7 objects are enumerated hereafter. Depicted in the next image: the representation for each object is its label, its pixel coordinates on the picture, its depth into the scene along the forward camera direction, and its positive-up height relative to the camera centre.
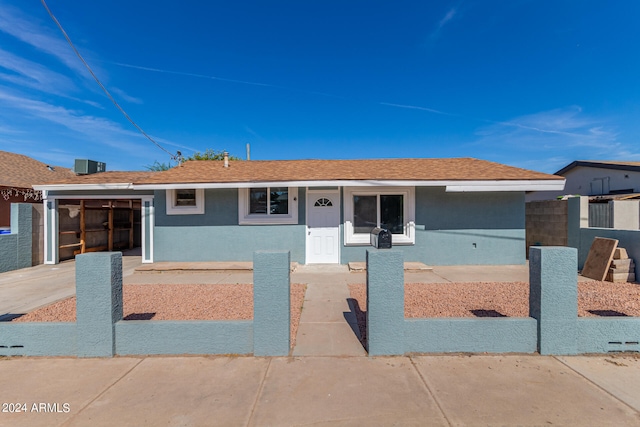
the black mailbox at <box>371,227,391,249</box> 6.79 -0.57
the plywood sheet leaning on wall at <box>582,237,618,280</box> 6.99 -1.10
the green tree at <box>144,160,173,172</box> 30.59 +4.93
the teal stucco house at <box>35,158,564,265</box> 9.21 -0.18
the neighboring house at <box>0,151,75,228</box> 14.97 +2.08
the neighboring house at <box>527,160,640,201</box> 14.68 +1.95
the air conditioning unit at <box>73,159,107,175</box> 11.62 +1.92
